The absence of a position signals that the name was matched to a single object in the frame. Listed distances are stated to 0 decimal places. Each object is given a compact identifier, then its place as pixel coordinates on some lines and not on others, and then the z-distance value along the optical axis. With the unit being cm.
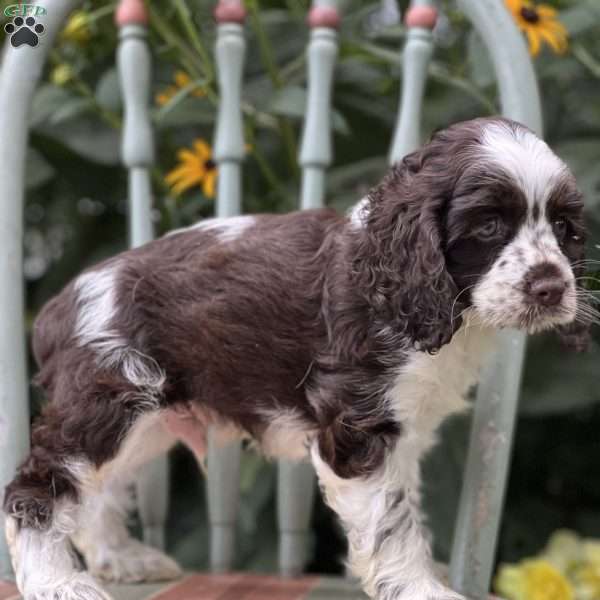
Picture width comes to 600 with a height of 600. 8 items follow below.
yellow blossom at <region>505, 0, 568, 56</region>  225
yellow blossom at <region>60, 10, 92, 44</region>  241
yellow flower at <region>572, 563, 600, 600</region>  134
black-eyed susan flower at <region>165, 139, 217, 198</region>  252
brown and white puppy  143
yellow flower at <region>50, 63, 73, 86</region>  243
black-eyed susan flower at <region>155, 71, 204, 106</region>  257
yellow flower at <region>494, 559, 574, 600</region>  131
